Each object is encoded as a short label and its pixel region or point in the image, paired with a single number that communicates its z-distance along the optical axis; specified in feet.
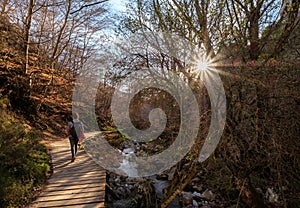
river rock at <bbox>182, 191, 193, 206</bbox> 15.74
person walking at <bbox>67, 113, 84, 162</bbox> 18.51
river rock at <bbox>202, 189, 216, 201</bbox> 16.20
